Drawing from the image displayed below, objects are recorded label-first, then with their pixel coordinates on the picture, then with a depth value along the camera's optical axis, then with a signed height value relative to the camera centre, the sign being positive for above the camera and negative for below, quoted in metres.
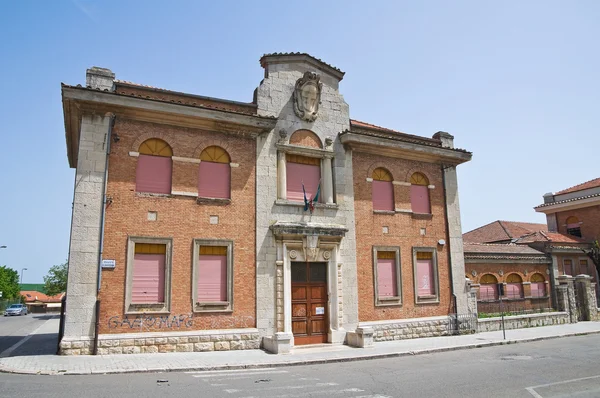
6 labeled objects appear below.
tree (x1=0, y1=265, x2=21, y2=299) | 63.59 +1.08
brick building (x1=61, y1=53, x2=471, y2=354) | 14.14 +2.30
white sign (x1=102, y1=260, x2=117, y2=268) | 13.89 +0.75
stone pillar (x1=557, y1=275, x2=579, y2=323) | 24.11 -0.80
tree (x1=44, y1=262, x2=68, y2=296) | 58.88 +1.31
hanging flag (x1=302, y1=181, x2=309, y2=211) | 17.04 +3.00
